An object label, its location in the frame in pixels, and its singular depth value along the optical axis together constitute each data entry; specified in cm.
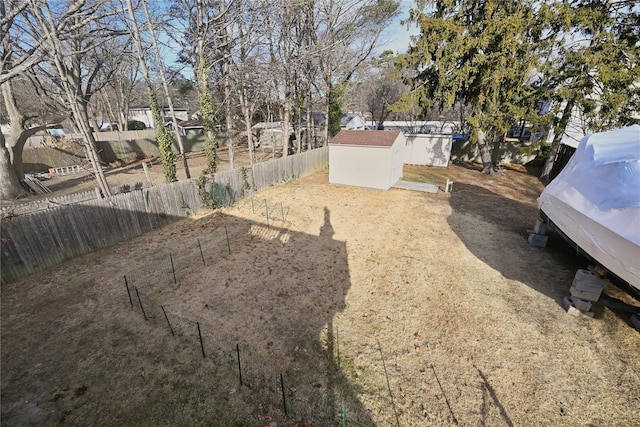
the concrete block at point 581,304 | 586
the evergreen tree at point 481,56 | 1462
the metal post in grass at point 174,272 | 714
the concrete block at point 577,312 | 595
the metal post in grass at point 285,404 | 397
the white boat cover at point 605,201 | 462
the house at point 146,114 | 5412
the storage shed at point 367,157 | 1515
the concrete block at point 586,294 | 574
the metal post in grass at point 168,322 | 543
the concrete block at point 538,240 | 881
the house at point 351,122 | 3869
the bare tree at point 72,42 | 830
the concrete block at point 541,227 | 880
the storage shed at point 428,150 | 2152
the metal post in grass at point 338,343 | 511
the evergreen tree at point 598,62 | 1332
